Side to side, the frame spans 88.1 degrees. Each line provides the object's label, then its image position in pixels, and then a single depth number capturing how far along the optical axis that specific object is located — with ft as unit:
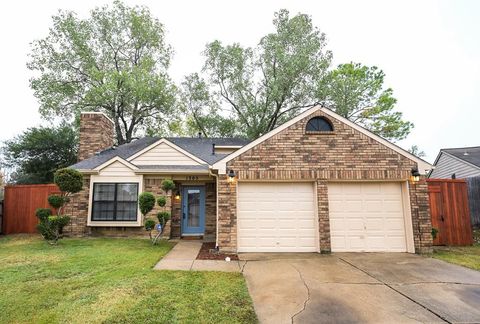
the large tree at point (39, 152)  57.31
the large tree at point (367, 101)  64.08
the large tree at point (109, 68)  63.21
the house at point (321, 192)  25.35
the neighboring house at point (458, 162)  50.71
